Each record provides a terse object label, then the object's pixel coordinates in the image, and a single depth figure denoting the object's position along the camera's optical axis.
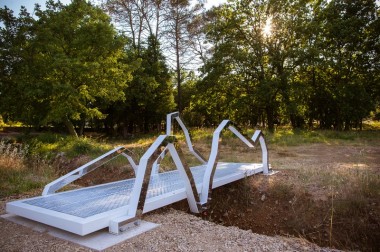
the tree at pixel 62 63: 13.52
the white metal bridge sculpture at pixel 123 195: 3.55
